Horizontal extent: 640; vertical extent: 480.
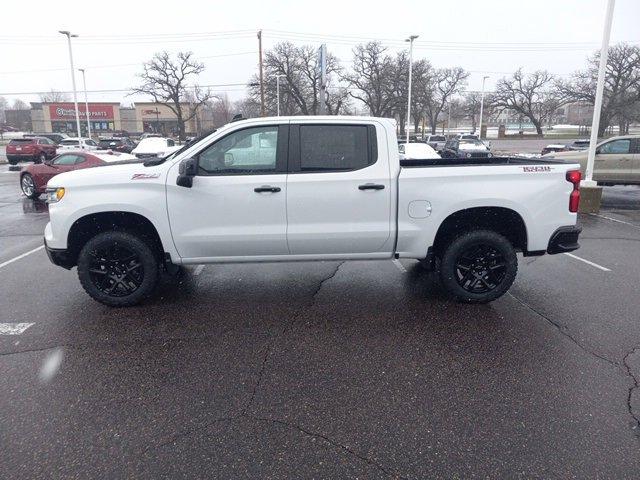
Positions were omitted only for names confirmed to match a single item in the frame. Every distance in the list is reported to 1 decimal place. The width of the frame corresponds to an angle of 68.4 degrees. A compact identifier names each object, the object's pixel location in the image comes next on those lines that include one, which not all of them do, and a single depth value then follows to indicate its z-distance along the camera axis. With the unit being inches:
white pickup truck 187.6
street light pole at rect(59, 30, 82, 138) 1141.1
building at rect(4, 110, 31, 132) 4086.1
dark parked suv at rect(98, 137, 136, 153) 1412.4
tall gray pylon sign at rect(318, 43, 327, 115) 795.4
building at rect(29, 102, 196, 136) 3508.9
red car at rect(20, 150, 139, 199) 551.8
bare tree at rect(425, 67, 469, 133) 3069.9
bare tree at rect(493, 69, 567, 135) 2942.9
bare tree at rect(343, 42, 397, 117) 2009.1
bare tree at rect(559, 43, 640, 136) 1982.0
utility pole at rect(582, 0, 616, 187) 394.9
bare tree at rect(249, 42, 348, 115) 2021.4
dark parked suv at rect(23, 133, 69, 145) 1906.3
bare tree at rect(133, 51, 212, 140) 2239.2
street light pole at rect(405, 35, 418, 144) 1262.3
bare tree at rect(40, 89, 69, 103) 4424.7
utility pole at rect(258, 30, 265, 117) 1429.6
